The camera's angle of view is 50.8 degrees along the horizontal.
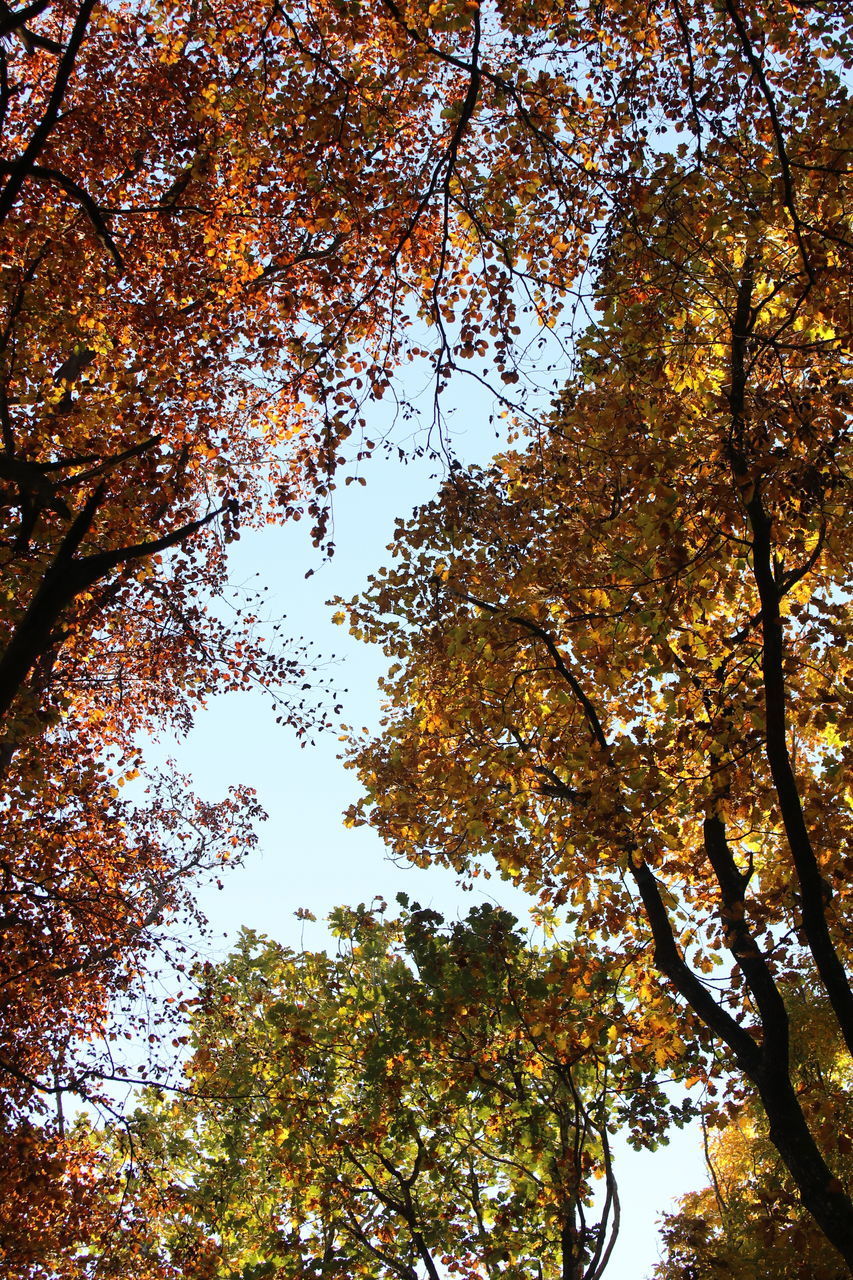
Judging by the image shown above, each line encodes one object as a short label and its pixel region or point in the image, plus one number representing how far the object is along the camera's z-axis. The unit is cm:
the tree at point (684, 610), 637
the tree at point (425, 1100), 976
